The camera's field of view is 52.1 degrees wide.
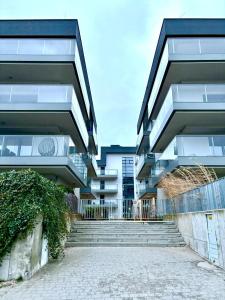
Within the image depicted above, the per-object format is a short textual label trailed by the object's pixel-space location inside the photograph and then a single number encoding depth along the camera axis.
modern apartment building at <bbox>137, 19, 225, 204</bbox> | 13.31
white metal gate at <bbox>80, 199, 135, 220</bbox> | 17.69
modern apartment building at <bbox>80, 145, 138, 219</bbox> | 38.41
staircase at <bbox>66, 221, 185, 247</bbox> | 10.31
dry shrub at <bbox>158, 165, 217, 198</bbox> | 11.37
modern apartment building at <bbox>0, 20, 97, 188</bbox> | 12.26
